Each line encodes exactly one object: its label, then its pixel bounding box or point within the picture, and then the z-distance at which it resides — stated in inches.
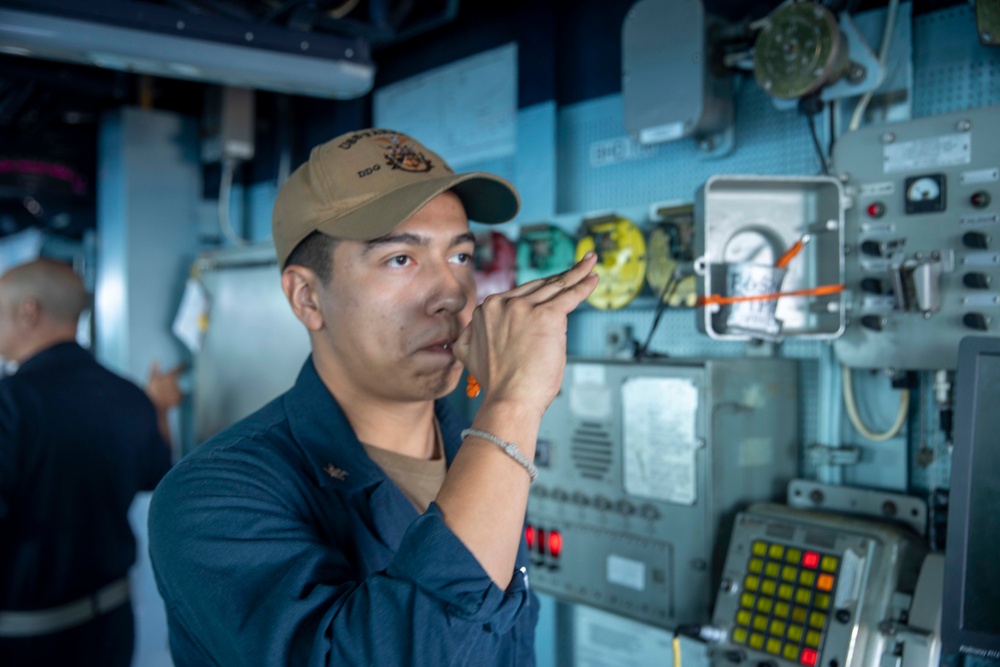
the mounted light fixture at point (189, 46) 81.6
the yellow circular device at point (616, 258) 80.7
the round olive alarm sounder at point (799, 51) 63.8
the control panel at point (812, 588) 56.3
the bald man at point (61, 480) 92.1
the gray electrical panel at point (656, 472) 66.6
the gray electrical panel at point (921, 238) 57.5
